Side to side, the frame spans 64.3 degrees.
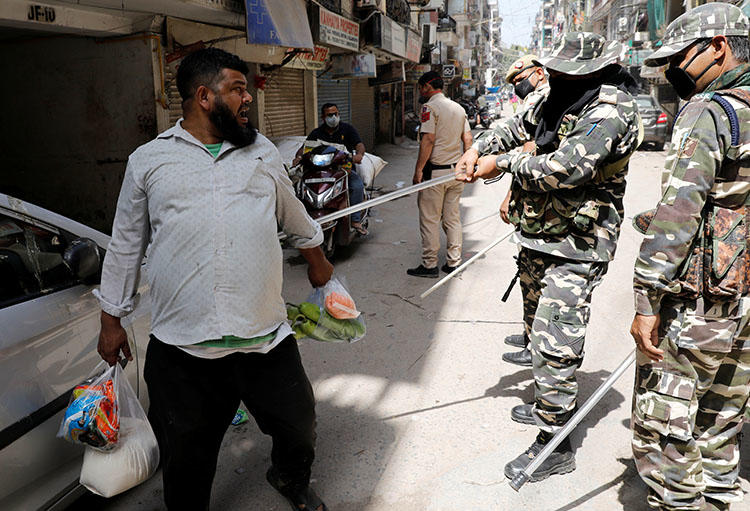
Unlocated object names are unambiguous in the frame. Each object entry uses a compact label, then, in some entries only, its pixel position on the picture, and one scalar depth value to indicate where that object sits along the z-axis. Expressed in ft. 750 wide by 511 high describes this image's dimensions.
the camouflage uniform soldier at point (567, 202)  8.55
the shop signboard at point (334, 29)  32.19
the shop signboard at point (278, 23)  22.75
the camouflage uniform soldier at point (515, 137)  10.18
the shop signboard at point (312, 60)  34.73
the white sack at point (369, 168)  26.84
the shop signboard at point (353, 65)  43.42
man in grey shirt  6.64
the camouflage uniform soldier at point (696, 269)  6.63
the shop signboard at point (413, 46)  58.42
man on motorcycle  23.54
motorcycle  20.80
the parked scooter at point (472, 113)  100.48
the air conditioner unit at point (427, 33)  78.23
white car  6.78
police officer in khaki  19.24
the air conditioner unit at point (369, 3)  42.73
